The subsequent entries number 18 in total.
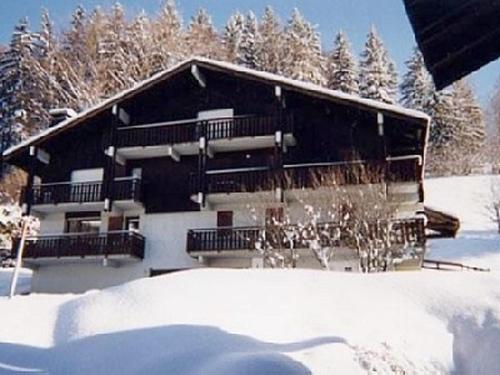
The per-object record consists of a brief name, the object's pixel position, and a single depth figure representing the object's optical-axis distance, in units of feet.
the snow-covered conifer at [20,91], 149.38
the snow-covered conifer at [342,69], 158.61
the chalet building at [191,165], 75.05
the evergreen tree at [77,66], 134.51
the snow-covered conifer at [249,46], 158.10
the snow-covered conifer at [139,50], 137.59
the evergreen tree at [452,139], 158.51
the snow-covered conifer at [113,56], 136.05
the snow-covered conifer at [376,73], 160.69
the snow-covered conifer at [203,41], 146.05
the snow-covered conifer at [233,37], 157.77
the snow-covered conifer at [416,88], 164.14
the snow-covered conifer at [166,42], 139.13
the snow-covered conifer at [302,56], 152.46
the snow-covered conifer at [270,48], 155.94
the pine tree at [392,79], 173.27
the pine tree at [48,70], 138.72
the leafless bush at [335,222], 65.92
